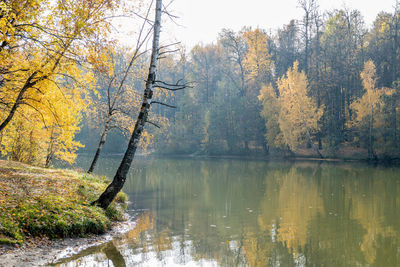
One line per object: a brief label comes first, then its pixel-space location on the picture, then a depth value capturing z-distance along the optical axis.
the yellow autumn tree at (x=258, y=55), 48.88
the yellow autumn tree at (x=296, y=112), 40.09
